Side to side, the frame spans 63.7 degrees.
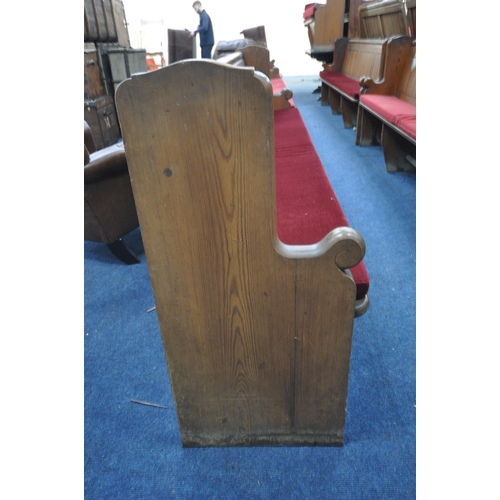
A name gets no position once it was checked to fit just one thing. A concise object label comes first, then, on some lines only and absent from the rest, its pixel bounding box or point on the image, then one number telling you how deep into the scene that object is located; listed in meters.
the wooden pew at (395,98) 3.17
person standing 7.26
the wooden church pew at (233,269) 0.81
